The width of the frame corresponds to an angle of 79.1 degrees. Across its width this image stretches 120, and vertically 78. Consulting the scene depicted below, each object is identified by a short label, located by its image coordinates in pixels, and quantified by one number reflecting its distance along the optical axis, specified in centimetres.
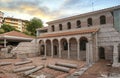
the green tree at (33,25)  2764
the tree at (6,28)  2568
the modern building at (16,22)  3976
